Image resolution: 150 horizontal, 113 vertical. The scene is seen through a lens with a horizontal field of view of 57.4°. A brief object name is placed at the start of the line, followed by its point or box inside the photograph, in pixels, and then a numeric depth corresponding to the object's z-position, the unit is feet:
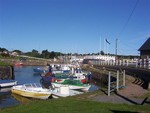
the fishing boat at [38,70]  120.58
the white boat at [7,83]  64.25
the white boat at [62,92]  41.06
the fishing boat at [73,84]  56.21
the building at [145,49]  91.81
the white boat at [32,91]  45.84
